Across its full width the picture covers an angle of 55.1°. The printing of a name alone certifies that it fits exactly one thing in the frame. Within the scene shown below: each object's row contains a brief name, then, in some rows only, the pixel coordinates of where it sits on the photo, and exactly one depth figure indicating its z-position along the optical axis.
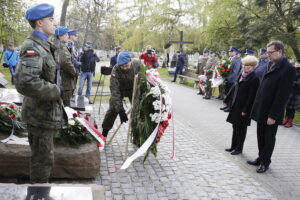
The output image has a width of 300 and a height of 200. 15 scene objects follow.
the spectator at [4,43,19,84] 12.88
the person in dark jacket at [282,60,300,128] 7.97
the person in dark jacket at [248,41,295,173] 4.36
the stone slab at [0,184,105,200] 2.25
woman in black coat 5.14
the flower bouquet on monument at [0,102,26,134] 4.04
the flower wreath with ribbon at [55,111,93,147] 4.11
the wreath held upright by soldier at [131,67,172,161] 4.69
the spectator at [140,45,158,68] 7.75
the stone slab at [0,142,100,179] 3.79
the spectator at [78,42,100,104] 9.75
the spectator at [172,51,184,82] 16.84
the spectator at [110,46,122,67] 11.68
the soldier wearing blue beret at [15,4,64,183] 2.62
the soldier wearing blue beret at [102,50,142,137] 4.97
